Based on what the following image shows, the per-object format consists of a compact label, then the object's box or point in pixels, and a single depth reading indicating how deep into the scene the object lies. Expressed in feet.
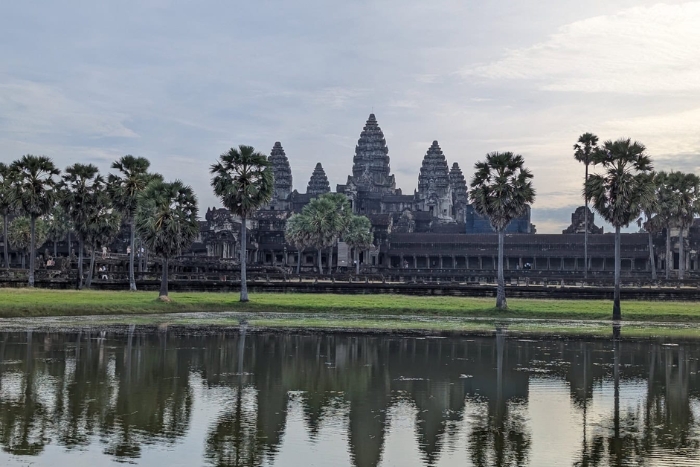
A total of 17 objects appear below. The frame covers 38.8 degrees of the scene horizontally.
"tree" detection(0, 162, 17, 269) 235.81
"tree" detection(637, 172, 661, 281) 289.51
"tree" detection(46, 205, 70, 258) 403.71
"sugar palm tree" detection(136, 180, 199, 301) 195.21
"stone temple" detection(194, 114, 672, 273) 416.05
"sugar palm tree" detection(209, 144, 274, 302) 195.37
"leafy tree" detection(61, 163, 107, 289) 239.71
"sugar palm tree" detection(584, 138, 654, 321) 173.71
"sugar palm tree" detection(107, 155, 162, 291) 233.96
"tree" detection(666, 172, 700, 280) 282.15
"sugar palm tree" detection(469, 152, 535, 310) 188.24
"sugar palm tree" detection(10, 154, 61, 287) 234.99
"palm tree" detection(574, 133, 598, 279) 310.10
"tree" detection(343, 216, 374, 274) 379.35
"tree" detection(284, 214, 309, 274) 352.28
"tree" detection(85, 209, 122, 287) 242.17
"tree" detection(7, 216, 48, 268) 362.53
